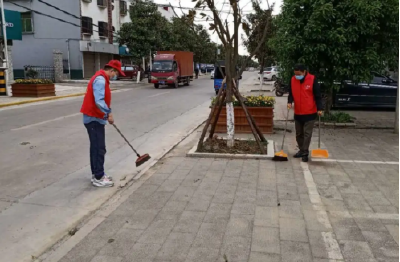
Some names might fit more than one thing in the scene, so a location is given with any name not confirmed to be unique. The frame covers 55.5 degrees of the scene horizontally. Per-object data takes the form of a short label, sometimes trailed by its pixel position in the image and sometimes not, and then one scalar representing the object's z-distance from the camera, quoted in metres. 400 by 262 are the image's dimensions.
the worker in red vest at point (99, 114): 4.93
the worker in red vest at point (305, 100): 6.49
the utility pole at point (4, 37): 18.58
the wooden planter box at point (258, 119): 9.05
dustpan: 6.46
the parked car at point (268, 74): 39.77
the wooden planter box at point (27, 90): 18.25
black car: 13.54
